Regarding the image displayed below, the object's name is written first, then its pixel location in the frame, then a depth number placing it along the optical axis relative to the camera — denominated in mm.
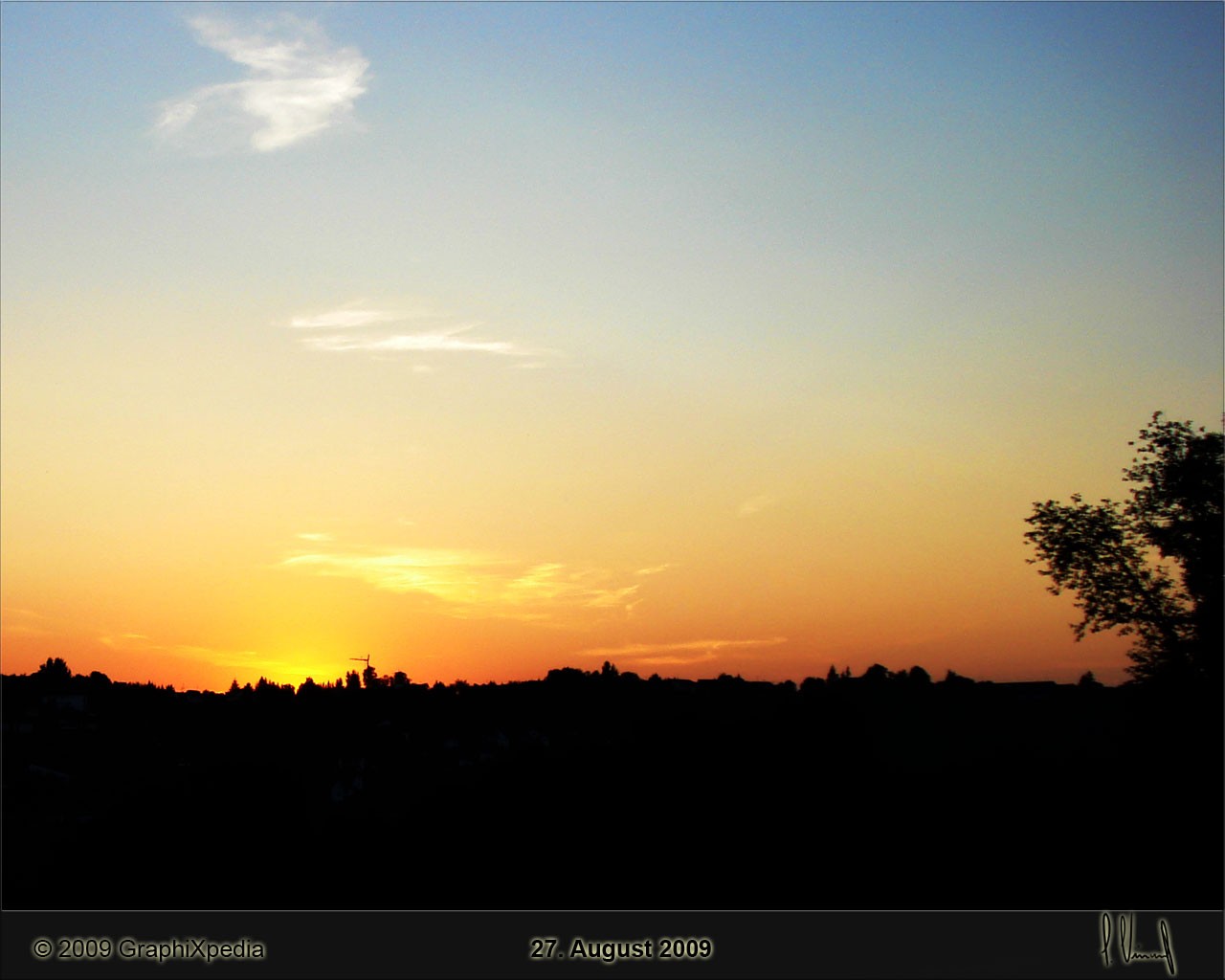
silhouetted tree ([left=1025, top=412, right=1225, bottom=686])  53000
